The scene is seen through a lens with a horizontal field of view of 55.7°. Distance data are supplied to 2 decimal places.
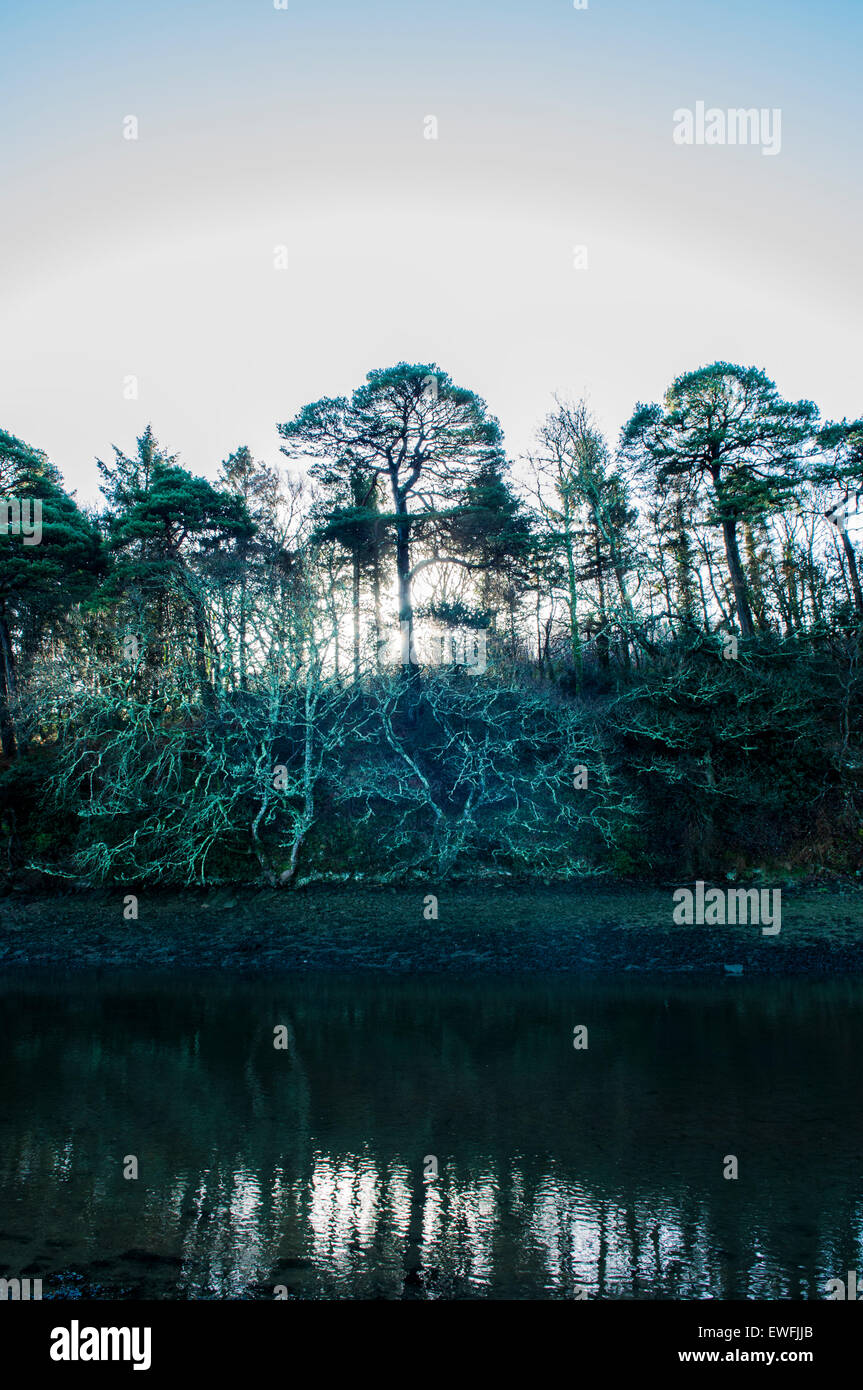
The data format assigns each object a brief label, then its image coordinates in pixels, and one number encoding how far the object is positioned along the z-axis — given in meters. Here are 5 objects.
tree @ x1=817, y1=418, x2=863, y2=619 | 24.91
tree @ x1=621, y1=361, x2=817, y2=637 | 24.62
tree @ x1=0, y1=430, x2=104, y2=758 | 23.70
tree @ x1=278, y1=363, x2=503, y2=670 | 24.88
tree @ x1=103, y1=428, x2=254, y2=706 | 22.30
